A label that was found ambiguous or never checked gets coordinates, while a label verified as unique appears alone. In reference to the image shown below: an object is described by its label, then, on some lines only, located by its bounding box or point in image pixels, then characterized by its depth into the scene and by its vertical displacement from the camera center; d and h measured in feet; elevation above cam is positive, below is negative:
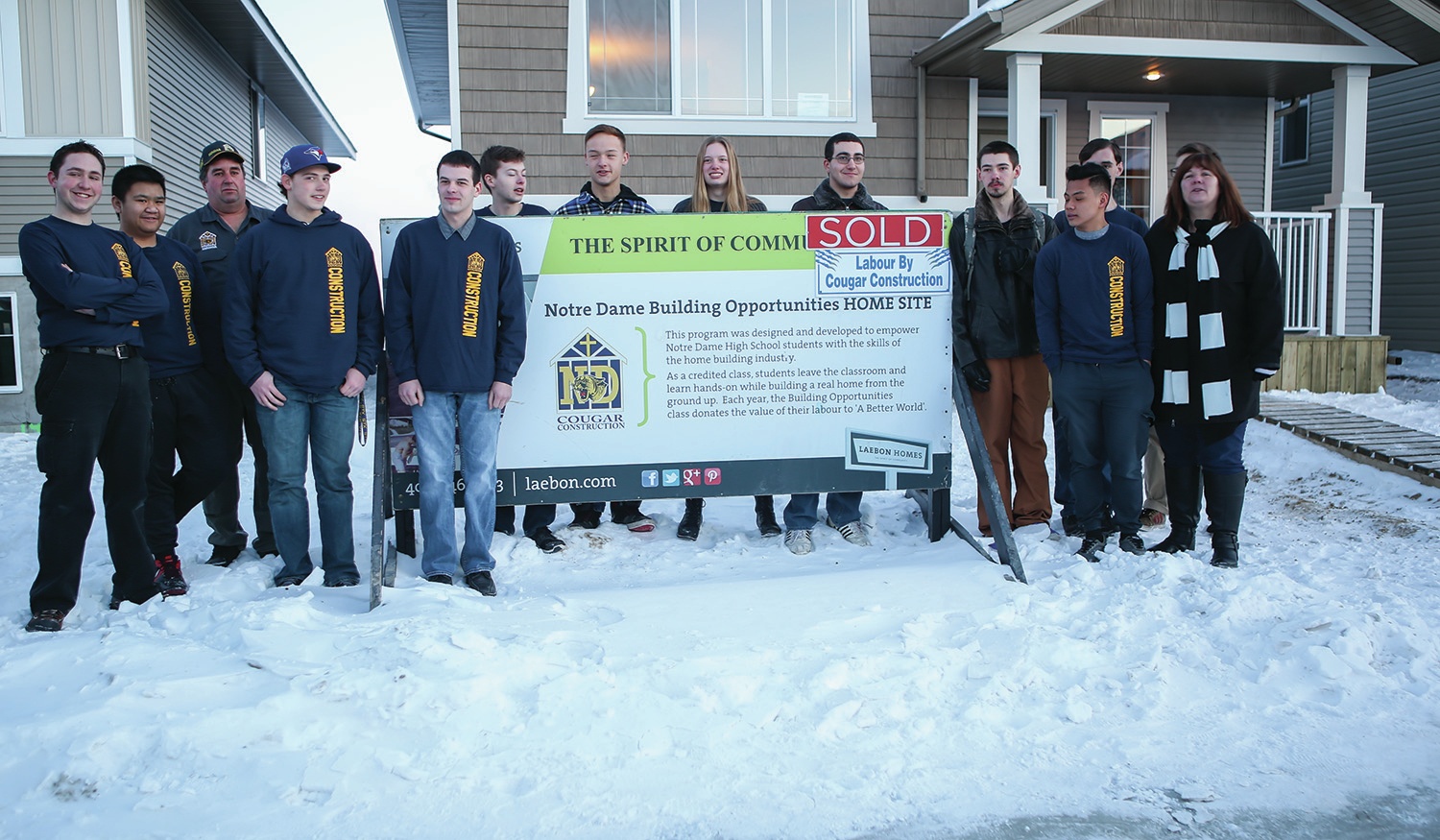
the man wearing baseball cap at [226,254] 16.40 +1.34
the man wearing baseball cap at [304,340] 14.52 -0.05
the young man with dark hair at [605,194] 17.17 +2.45
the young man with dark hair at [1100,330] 15.94 +0.03
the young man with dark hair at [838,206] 17.08 +2.18
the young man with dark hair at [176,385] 15.06 -0.72
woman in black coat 15.35 -0.02
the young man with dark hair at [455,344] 14.34 -0.11
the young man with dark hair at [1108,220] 18.13 +2.00
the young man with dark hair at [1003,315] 17.06 +0.31
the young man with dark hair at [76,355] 13.10 -0.22
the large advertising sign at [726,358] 15.52 -0.37
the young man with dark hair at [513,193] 16.85 +2.38
